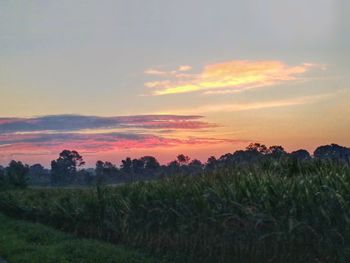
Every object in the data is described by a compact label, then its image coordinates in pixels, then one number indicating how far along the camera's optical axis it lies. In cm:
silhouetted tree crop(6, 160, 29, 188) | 4206
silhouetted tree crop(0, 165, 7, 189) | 4050
